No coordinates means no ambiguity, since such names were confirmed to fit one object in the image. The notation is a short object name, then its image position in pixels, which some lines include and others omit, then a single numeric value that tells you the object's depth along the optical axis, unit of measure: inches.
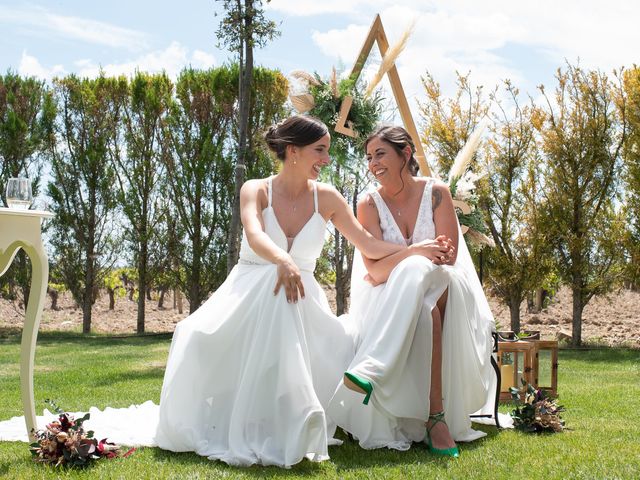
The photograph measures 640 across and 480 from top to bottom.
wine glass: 160.2
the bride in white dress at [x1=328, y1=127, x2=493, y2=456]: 150.0
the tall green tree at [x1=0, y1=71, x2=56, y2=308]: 672.4
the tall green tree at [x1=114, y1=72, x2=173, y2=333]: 658.2
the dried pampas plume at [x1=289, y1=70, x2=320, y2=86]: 219.3
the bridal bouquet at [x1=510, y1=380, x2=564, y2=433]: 171.2
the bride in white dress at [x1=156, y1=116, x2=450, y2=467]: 141.7
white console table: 154.6
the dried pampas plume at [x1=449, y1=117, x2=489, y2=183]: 209.0
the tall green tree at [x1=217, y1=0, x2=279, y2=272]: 397.4
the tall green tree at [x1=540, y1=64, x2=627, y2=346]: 529.7
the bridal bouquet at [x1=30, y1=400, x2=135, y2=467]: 139.1
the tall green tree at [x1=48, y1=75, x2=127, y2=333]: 666.2
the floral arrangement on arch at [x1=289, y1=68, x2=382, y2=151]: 213.5
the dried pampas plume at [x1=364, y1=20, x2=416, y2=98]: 205.9
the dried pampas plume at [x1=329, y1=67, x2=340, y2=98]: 213.2
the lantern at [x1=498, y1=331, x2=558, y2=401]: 213.3
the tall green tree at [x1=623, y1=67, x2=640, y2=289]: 515.8
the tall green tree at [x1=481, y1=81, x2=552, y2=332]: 541.6
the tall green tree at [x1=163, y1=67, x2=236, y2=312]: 642.8
